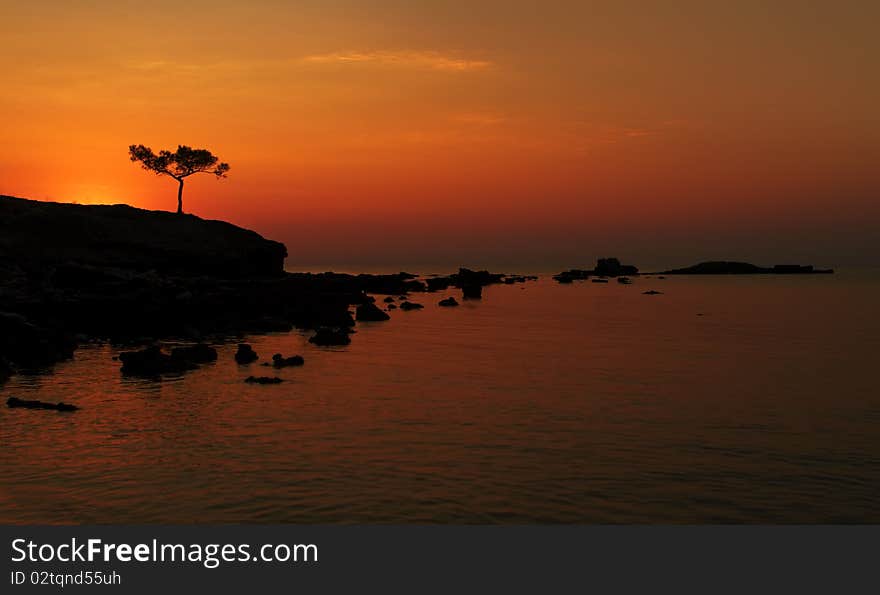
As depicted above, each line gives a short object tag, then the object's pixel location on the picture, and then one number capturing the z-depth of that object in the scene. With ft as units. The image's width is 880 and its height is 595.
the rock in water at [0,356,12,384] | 106.11
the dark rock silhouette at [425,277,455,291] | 474.08
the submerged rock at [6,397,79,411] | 84.38
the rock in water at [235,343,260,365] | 126.62
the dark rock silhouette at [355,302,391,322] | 224.33
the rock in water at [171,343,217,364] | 125.59
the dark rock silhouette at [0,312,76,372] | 118.83
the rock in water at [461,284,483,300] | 377.62
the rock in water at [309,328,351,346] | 160.86
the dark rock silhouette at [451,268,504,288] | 509.76
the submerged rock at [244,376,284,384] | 106.22
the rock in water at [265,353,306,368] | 123.85
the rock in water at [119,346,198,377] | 111.75
